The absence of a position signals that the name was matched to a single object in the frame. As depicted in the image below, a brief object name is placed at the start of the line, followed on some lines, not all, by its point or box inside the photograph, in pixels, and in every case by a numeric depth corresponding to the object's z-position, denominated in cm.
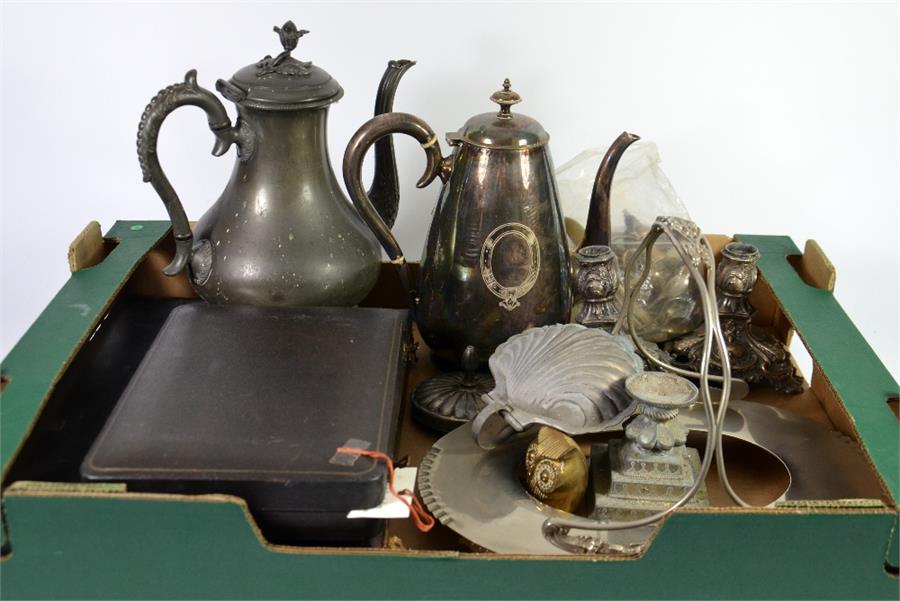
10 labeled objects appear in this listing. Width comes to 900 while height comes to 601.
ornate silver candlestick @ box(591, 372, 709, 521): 88
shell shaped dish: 89
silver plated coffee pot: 100
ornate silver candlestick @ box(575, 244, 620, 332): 101
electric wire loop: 81
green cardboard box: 80
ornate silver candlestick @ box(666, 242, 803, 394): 108
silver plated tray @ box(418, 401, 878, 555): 86
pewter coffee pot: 100
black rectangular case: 81
